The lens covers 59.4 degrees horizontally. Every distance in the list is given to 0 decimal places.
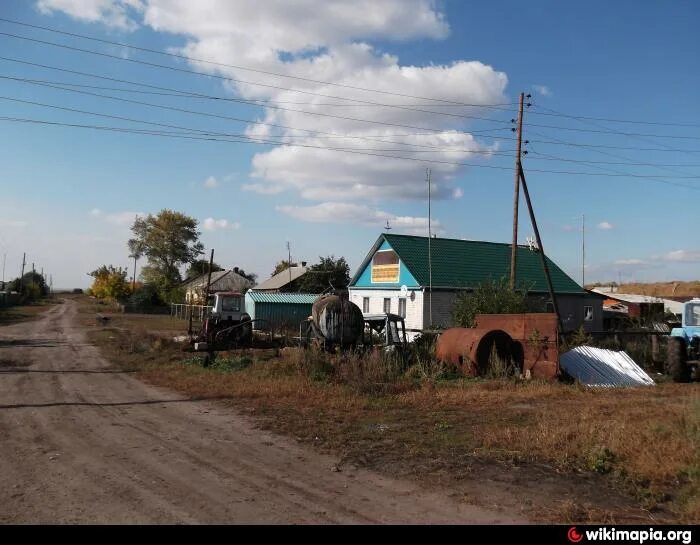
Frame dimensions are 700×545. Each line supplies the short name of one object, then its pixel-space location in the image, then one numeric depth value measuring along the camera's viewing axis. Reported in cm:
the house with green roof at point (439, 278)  3078
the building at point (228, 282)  7269
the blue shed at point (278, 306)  4047
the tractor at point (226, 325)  2414
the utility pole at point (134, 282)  8934
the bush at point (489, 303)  2228
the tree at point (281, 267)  8544
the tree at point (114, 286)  8600
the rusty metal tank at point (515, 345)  1583
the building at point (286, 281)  5811
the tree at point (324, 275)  5500
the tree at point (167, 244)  9562
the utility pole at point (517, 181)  2411
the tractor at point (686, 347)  1620
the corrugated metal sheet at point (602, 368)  1623
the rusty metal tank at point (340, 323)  1917
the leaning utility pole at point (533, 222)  2291
